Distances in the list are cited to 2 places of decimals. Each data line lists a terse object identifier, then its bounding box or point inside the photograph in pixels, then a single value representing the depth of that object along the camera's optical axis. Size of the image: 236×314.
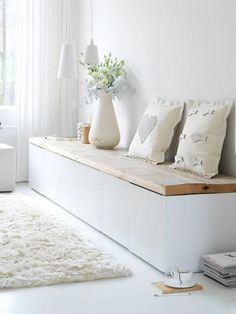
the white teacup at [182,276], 3.15
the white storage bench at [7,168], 5.83
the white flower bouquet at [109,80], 5.39
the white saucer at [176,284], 3.12
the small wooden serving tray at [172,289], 3.08
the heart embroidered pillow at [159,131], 4.49
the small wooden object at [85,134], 5.83
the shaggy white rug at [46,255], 3.20
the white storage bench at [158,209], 3.37
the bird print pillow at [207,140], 3.86
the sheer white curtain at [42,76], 6.57
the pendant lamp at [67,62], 5.92
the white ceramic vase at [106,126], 5.34
